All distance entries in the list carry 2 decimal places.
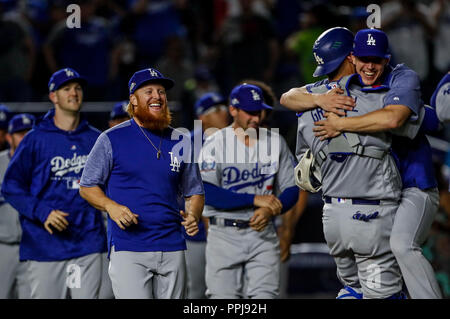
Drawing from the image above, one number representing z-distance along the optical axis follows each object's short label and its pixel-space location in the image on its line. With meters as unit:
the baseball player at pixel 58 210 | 13.96
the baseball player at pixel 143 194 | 11.32
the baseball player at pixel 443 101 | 11.55
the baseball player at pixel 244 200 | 14.21
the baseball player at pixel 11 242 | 16.06
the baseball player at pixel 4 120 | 17.54
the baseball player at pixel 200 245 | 16.45
